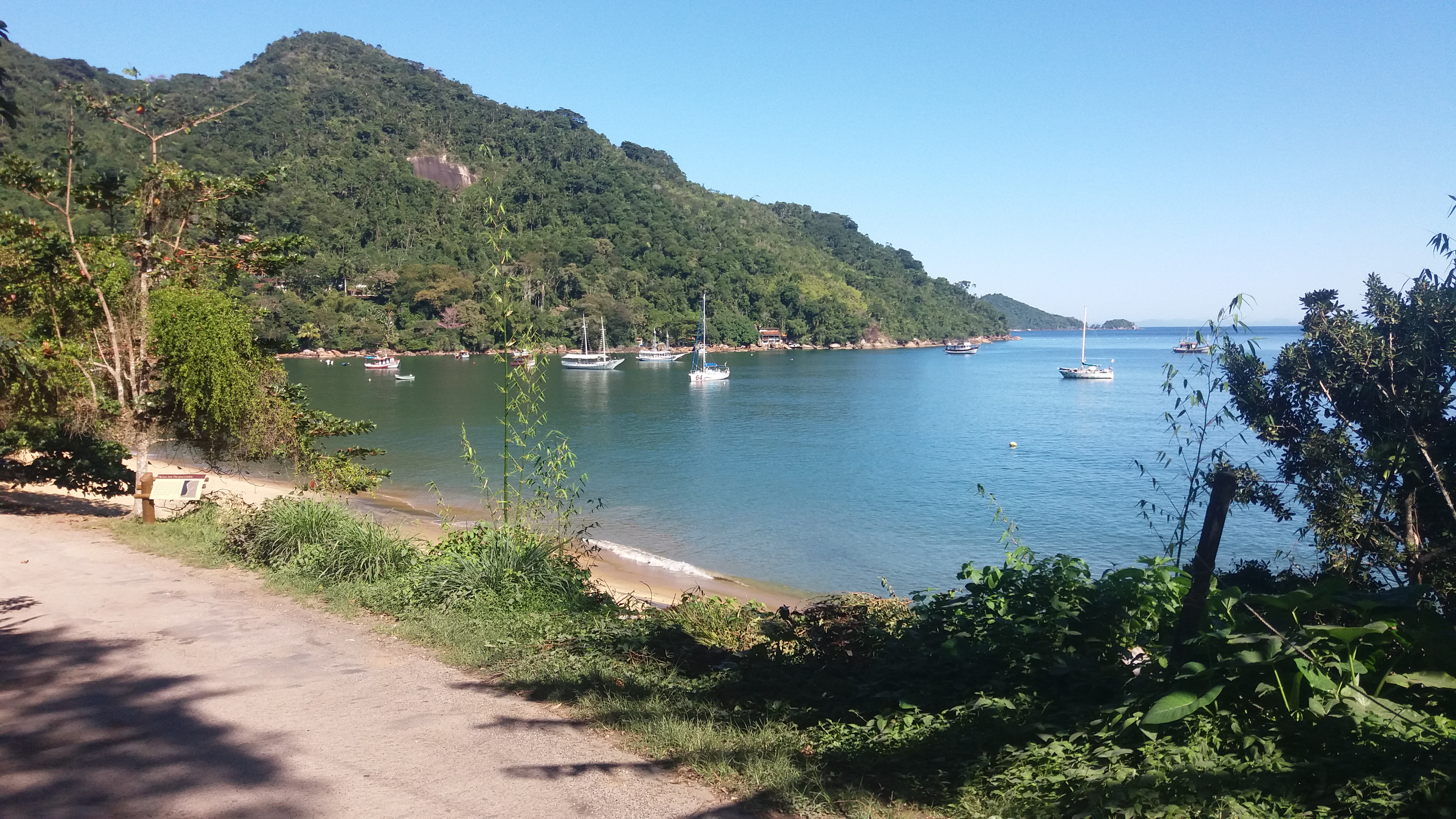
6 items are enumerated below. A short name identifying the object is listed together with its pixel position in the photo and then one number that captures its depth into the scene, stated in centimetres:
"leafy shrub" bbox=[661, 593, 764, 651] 656
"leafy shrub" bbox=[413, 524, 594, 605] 650
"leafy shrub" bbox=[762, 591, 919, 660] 507
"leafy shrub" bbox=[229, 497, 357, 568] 782
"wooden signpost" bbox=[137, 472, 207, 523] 999
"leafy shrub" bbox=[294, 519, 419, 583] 715
